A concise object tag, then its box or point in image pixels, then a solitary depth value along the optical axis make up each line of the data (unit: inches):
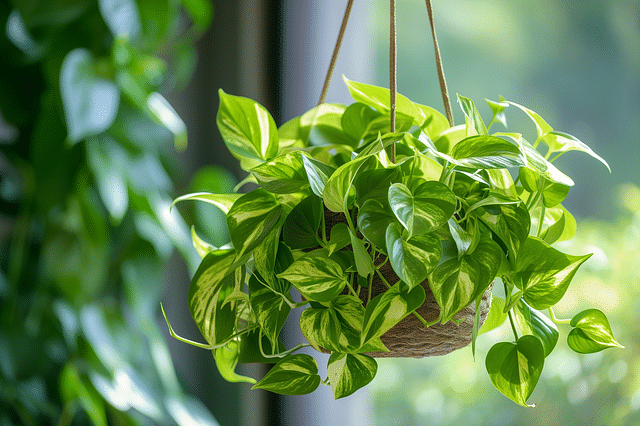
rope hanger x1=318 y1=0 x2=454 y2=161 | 112.8
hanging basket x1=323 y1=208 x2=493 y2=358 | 110.7
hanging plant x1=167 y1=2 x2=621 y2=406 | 106.8
